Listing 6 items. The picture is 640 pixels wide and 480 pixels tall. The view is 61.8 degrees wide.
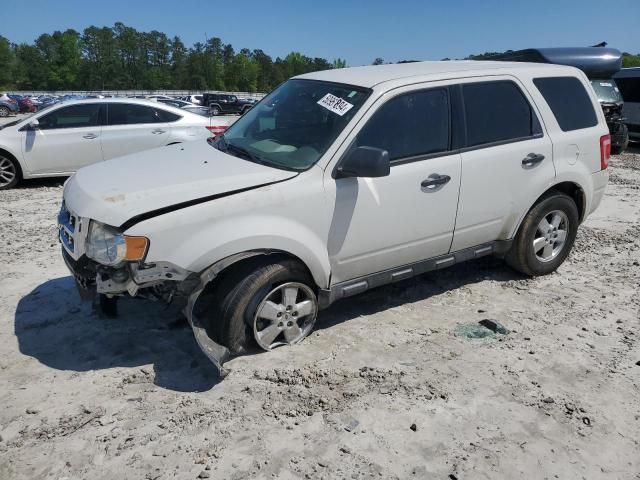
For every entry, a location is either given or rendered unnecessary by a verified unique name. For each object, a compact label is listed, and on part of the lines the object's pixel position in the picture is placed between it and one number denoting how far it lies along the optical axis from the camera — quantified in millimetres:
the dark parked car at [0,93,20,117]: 34112
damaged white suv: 3252
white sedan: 8703
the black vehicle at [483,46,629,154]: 12571
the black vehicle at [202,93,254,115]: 43500
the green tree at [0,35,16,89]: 93688
